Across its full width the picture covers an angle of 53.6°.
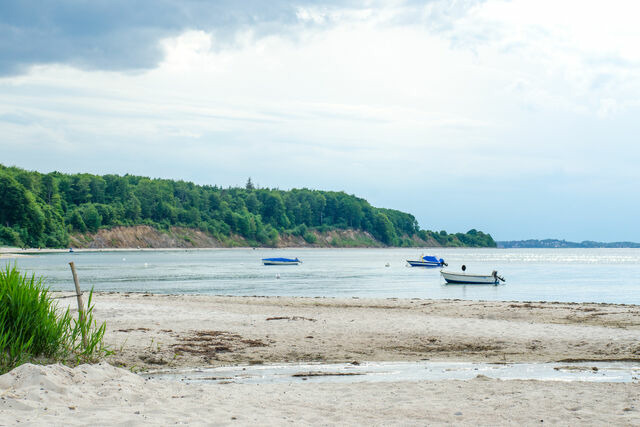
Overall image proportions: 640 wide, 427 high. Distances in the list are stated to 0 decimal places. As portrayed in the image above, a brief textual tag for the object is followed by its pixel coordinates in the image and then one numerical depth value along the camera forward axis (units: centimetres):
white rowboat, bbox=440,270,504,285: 5800
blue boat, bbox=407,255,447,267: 10212
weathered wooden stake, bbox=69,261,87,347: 1249
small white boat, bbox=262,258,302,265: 10340
